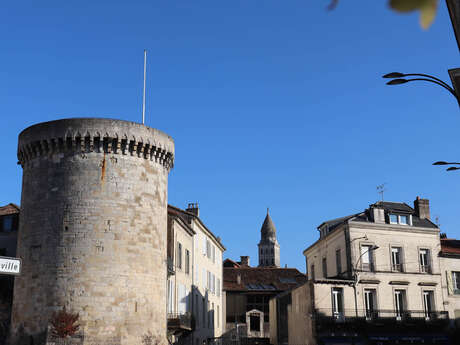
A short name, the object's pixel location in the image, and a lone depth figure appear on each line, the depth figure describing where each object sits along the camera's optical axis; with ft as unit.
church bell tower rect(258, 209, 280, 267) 429.38
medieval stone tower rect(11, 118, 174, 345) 75.31
